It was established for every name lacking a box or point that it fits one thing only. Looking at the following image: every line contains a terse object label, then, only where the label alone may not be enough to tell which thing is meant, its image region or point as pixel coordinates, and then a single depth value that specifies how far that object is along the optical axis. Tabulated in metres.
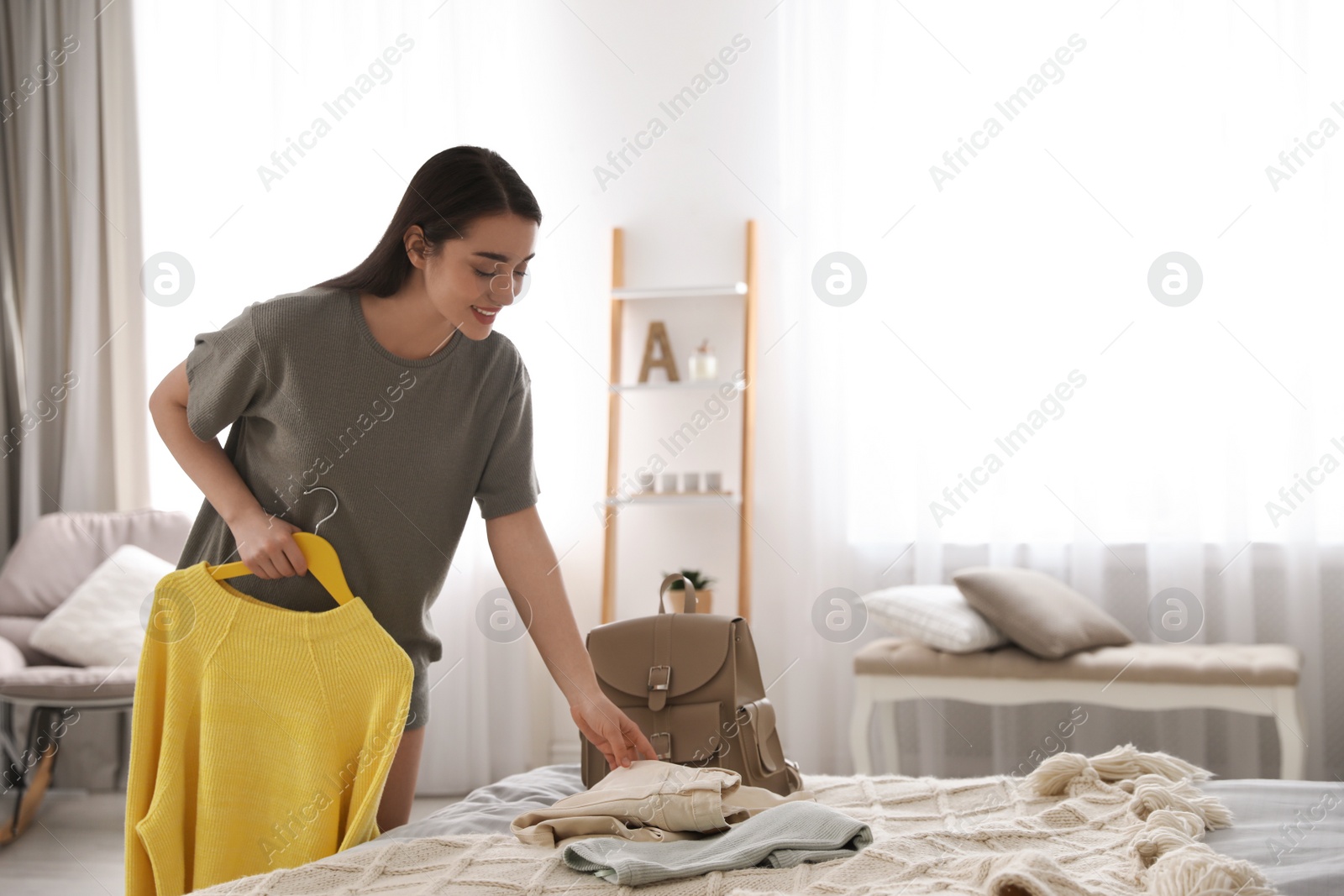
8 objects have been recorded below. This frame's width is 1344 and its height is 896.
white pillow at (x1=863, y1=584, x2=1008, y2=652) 2.76
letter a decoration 3.49
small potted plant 3.14
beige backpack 1.58
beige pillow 2.73
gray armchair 2.81
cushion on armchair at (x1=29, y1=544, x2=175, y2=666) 3.08
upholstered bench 2.61
